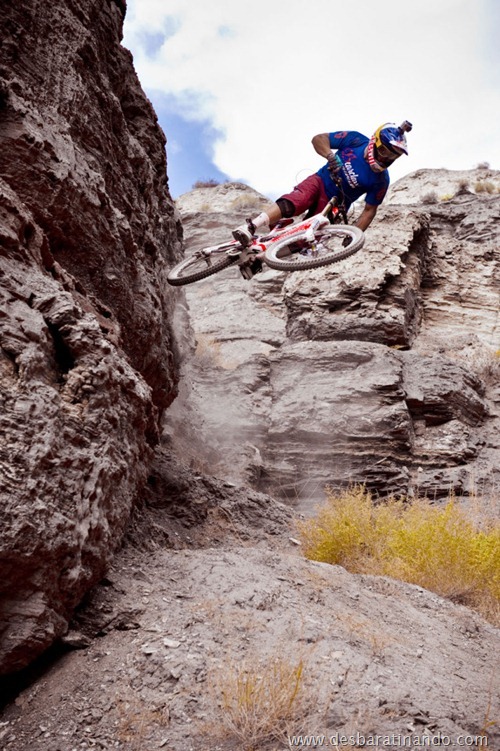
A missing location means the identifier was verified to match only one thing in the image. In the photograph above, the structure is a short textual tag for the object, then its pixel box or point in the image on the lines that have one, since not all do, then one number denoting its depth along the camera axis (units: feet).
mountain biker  26.17
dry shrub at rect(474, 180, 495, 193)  101.50
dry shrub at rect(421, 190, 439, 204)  92.73
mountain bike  26.20
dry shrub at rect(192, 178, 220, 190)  123.39
